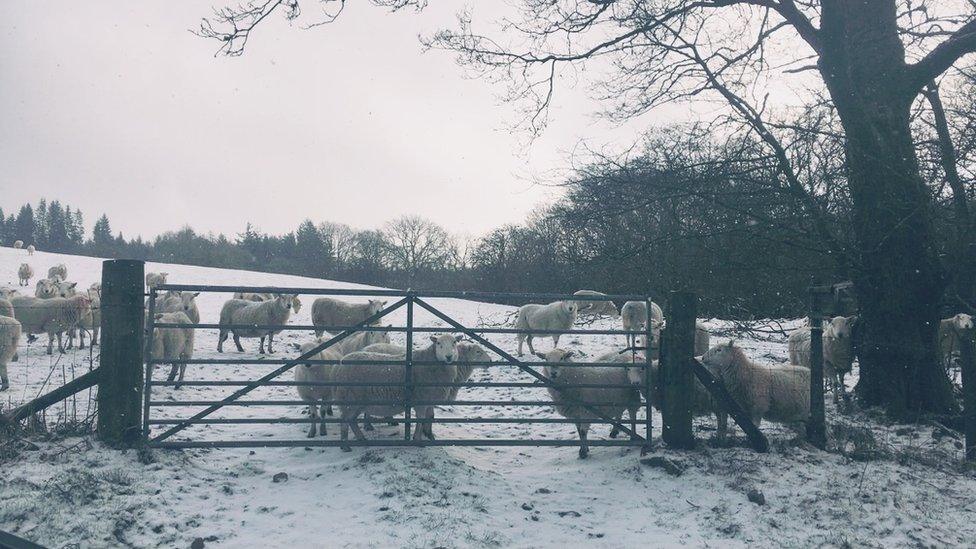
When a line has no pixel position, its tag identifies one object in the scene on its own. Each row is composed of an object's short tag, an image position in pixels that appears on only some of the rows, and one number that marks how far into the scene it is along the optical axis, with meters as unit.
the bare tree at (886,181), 8.41
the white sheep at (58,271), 30.39
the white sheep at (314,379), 7.64
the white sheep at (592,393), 7.50
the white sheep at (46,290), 17.89
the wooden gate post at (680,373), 7.00
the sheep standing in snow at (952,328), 12.24
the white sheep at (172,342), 10.10
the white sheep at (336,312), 15.05
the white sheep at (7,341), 9.39
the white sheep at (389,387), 6.82
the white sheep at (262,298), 16.73
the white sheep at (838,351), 10.07
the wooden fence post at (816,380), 7.14
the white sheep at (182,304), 14.27
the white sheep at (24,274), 30.94
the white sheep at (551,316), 15.35
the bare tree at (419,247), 75.40
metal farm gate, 6.32
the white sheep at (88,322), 13.36
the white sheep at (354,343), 10.53
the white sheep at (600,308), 22.55
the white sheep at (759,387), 7.66
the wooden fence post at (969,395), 6.82
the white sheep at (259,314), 14.12
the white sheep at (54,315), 12.66
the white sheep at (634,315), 16.91
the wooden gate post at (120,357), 6.28
